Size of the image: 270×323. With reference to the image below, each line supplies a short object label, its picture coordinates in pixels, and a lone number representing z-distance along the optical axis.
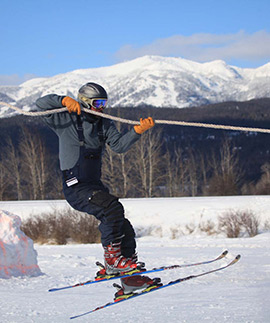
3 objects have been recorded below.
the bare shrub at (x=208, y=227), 28.55
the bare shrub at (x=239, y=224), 27.67
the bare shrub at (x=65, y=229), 27.94
